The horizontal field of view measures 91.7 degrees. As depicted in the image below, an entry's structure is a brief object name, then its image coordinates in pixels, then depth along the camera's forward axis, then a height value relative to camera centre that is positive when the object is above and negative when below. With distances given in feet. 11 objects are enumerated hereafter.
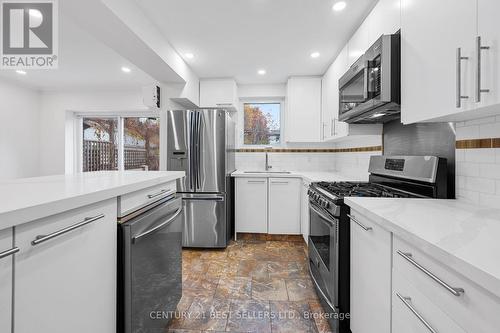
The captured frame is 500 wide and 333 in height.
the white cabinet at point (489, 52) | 2.70 +1.26
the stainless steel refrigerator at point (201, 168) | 9.93 -0.24
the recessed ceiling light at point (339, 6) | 6.34 +4.16
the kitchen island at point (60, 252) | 2.09 -0.95
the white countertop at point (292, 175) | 9.82 -0.58
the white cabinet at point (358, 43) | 6.51 +3.47
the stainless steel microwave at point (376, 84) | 4.83 +1.75
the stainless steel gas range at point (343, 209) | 4.82 -1.02
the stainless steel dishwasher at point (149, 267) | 3.62 -1.82
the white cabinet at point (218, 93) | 11.87 +3.41
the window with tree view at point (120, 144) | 15.70 +1.19
